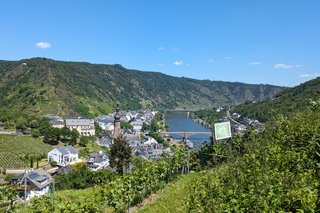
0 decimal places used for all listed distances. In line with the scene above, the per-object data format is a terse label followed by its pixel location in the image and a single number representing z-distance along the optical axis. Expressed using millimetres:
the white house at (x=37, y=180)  33253
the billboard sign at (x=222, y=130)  13830
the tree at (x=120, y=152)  22529
